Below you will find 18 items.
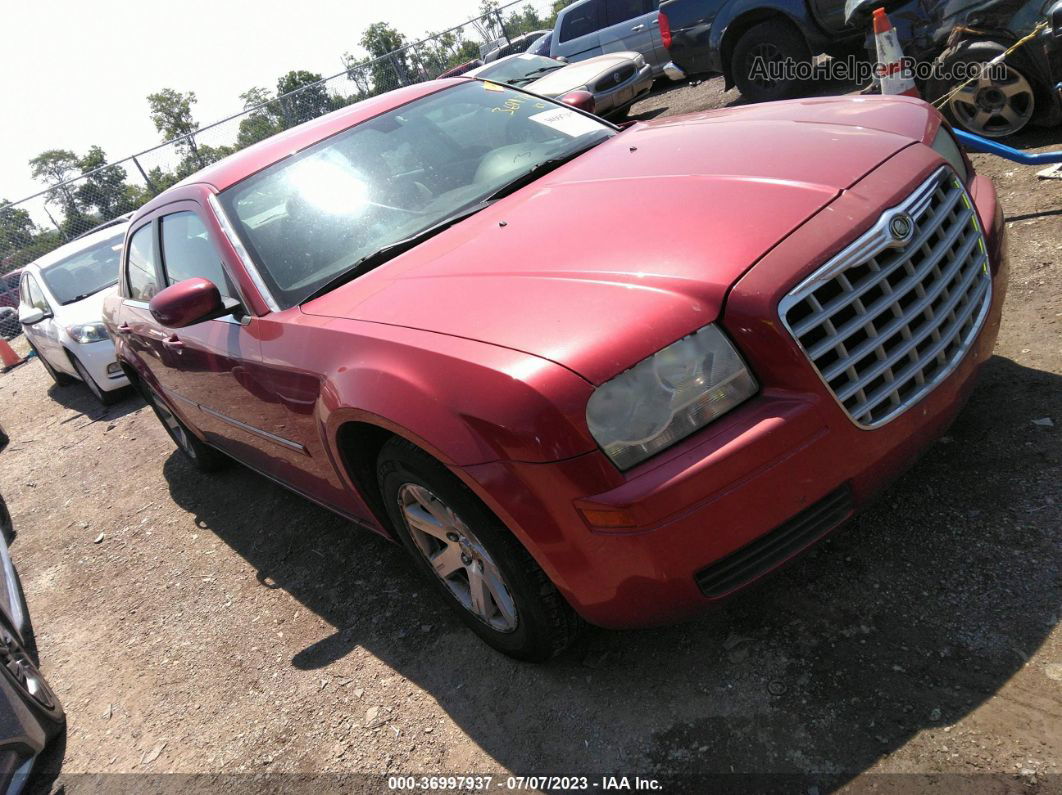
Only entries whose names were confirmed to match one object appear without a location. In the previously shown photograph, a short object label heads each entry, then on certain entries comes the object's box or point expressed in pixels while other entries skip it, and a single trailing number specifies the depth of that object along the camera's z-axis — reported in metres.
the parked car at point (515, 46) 22.12
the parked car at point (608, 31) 12.77
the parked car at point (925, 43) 4.79
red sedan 2.01
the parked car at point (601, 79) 10.32
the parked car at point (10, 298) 17.08
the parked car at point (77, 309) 8.23
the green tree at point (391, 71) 19.75
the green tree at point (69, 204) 17.23
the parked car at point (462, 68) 21.48
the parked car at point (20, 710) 2.88
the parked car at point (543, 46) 14.82
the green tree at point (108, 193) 17.80
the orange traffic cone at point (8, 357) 14.06
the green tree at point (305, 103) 18.83
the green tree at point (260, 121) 18.27
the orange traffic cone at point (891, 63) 4.84
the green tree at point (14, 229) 17.52
